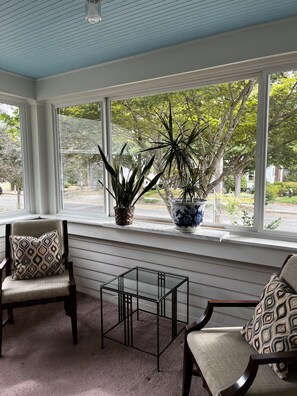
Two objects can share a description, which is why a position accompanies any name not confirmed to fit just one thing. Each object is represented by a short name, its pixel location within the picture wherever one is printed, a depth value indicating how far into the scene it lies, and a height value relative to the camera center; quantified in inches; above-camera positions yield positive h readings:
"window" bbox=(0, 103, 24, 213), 127.2 +8.3
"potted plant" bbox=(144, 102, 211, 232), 97.0 +2.3
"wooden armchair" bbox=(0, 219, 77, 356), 89.6 -31.7
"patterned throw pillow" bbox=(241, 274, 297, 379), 51.4 -28.7
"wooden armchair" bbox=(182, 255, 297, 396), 48.3 -35.4
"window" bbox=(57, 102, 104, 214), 127.0 +9.7
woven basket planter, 110.9 -15.1
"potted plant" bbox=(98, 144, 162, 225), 109.7 -4.1
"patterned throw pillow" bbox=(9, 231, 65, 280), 98.8 -27.8
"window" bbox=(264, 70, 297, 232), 85.4 +6.9
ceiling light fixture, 54.5 +32.3
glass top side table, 89.8 -37.2
